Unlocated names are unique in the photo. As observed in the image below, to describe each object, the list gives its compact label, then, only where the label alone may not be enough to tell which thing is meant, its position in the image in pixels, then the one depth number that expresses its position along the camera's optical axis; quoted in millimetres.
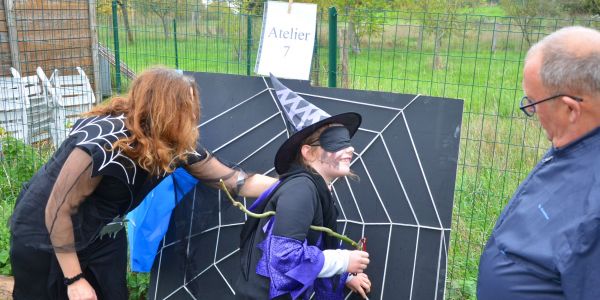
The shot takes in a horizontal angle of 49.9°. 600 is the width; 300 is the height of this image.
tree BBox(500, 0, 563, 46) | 15078
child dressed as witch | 2709
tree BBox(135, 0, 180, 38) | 6172
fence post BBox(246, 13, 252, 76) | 5199
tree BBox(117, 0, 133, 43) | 6656
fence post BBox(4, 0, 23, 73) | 7777
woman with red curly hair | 2822
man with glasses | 1789
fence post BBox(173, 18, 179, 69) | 5882
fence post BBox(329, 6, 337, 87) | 4348
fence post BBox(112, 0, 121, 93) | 5997
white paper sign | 3857
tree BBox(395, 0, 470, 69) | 13576
